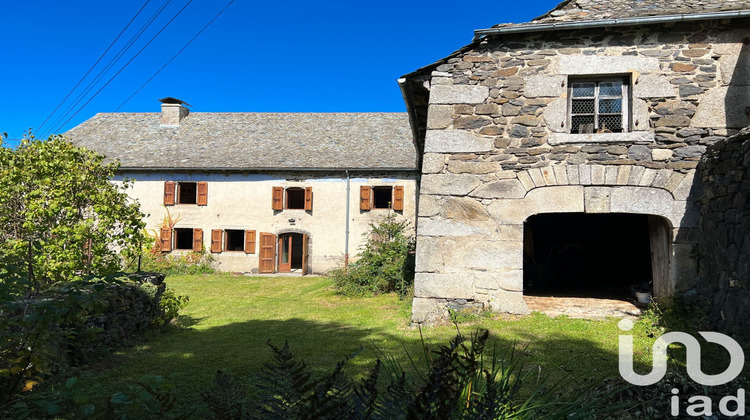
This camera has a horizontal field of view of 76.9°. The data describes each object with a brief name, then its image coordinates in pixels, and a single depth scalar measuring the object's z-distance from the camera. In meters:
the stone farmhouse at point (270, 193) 16.69
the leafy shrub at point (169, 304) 7.05
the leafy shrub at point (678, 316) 5.63
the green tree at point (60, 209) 5.96
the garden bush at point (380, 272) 10.12
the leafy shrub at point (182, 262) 16.45
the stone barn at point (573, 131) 6.17
